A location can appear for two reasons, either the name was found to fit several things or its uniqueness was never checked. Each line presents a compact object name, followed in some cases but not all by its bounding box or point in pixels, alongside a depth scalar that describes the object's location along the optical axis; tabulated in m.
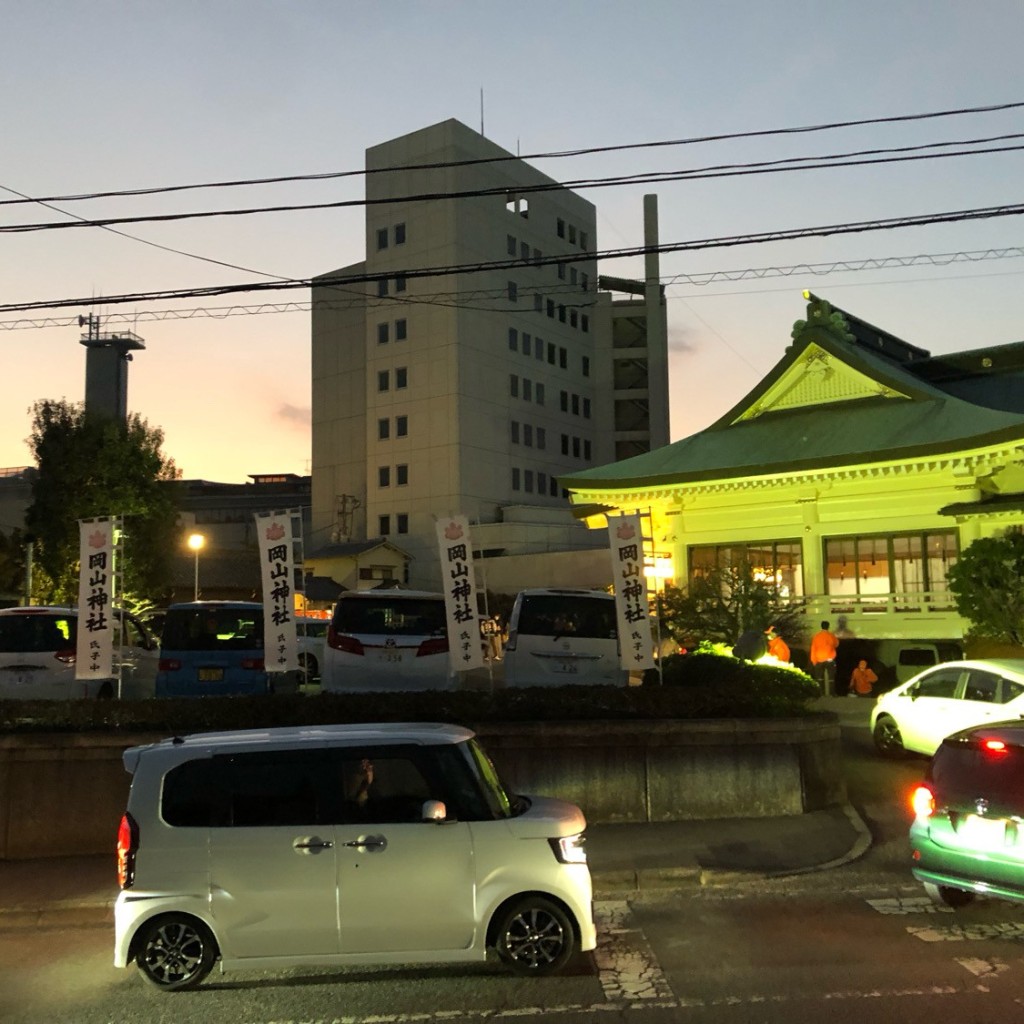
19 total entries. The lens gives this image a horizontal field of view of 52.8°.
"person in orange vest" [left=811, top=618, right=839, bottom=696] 21.52
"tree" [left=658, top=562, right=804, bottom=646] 20.58
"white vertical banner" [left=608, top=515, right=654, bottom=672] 14.21
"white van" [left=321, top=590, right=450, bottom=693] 15.02
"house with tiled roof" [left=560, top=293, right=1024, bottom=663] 24.27
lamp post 36.69
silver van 6.61
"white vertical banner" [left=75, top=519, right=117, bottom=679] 14.09
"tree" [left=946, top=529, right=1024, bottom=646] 21.00
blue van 16.16
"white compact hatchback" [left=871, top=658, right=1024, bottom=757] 13.15
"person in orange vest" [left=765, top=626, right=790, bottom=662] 19.98
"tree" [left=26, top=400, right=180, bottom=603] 34.94
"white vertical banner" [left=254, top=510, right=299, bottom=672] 15.18
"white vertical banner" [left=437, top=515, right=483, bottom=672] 14.73
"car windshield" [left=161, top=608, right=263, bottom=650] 16.30
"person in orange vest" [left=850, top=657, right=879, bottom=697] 24.02
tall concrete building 61.72
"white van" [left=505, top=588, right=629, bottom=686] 15.62
